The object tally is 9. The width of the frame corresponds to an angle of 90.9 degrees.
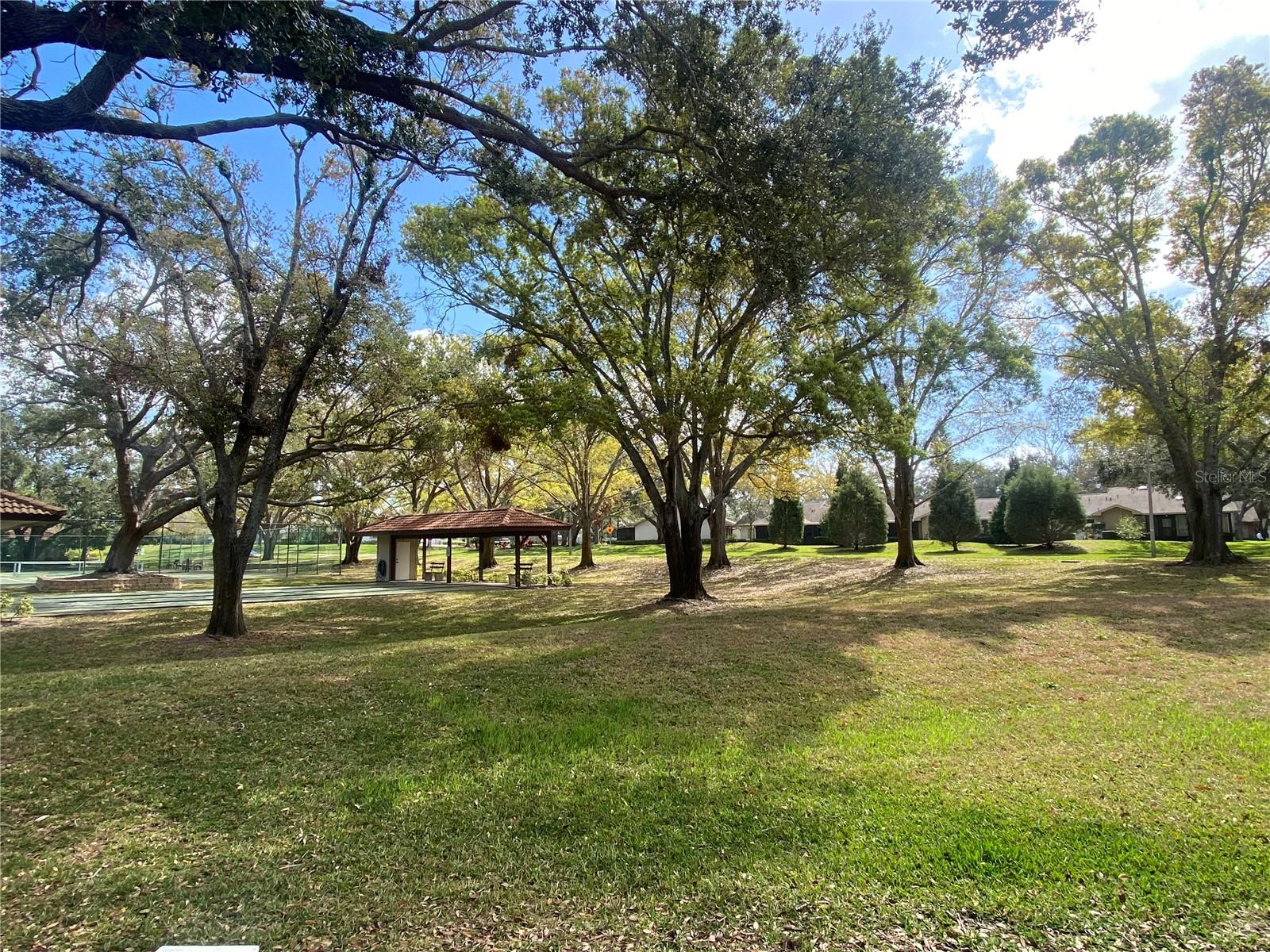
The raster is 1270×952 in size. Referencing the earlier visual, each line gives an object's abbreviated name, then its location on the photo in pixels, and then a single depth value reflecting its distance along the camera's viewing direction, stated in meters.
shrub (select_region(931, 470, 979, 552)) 33.41
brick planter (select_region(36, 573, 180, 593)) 20.00
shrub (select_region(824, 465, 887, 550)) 35.88
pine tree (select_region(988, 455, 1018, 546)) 35.44
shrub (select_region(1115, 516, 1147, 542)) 36.22
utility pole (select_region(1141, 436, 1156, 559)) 29.06
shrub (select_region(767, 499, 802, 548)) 41.88
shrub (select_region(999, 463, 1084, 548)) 30.66
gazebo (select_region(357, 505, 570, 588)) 22.58
